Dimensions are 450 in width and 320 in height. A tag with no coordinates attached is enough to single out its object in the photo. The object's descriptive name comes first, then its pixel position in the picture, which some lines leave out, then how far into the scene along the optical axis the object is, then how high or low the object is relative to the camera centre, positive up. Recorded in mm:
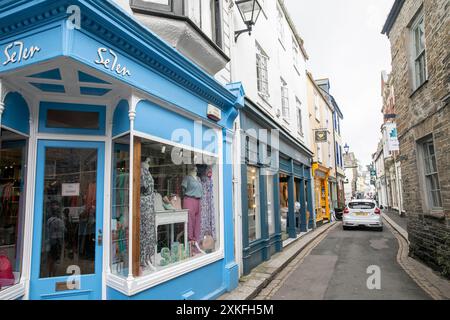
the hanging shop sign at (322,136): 17406 +3324
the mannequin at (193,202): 5598 -81
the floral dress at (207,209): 5883 -229
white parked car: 14672 -1066
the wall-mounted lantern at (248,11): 7453 +4736
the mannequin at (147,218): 4467 -289
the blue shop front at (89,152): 3193 +663
